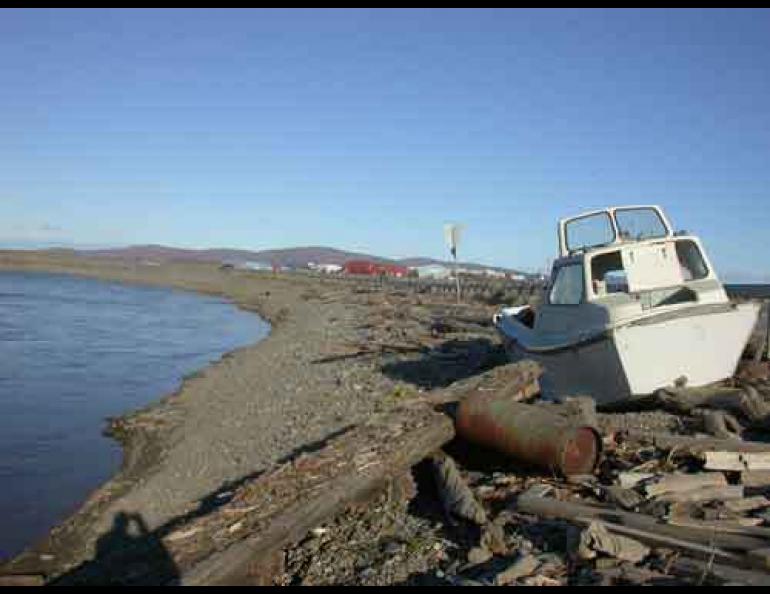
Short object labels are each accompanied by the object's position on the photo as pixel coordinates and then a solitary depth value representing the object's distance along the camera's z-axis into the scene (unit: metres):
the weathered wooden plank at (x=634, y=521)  4.60
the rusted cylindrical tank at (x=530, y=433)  6.66
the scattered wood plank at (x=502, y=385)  8.46
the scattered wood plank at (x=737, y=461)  6.37
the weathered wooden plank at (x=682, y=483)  5.86
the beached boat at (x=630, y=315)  9.55
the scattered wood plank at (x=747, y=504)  5.39
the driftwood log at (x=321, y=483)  5.38
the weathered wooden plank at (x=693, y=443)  6.79
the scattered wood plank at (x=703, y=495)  5.64
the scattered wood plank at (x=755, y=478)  6.06
